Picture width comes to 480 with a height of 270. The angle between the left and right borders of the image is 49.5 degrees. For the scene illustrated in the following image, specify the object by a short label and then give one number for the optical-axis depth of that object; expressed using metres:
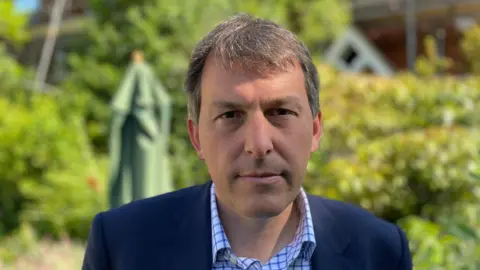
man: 1.34
